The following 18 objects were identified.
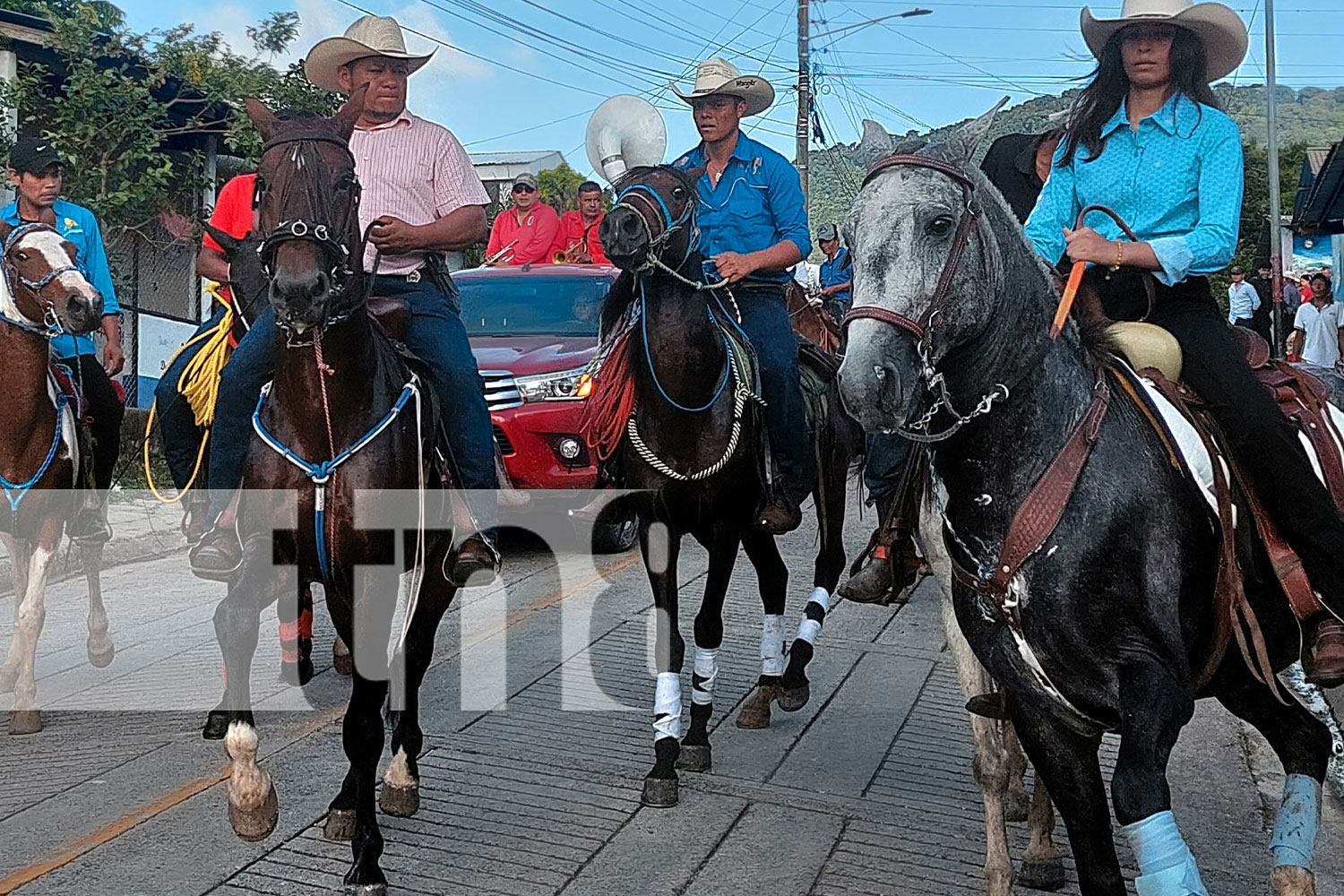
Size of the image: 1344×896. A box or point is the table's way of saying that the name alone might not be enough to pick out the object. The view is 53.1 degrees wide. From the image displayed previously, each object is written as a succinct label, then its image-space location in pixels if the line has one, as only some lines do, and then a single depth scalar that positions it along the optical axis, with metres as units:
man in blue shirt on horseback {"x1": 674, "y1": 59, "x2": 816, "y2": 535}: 6.45
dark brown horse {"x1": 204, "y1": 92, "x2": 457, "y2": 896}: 4.48
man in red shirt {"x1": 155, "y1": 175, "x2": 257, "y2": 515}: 6.21
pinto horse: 6.51
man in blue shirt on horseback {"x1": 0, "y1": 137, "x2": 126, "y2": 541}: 7.17
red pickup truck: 10.56
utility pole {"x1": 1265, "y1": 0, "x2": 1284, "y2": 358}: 25.86
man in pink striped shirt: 5.34
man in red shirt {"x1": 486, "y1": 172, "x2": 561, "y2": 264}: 14.20
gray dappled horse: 3.35
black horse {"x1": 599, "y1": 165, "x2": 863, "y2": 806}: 5.82
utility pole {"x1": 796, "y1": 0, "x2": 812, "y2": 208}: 30.53
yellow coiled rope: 6.14
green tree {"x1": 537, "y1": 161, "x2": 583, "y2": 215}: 35.03
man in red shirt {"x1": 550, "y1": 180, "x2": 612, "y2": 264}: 13.64
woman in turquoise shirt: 3.84
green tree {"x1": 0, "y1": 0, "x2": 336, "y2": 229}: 14.03
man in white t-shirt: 19.55
